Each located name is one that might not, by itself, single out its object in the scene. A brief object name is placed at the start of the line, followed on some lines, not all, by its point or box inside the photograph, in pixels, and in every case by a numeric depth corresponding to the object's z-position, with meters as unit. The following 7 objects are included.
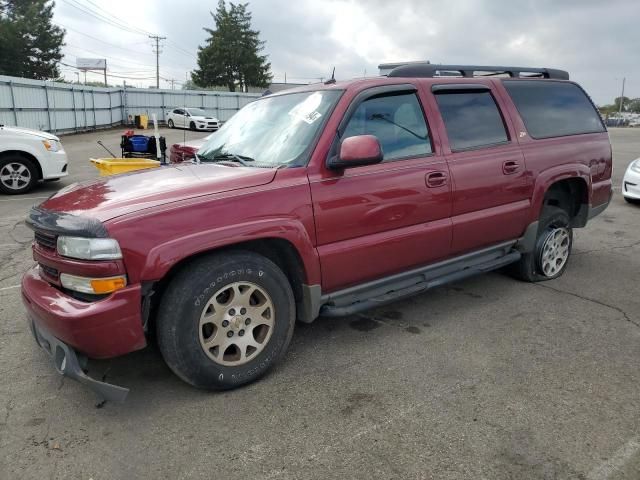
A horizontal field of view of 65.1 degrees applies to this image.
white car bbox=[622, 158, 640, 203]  8.80
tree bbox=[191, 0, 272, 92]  56.62
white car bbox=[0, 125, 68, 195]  9.03
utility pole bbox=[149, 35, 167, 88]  70.81
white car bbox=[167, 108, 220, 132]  29.73
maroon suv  2.57
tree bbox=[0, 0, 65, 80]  42.56
